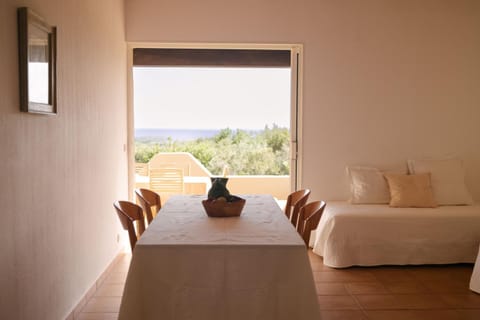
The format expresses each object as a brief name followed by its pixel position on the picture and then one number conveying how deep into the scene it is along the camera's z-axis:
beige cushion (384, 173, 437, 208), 4.81
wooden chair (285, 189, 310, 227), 3.58
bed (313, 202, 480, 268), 4.46
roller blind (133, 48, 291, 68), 6.48
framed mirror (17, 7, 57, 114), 2.26
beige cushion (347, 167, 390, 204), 4.98
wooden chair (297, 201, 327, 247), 2.88
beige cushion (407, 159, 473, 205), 4.97
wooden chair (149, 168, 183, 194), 6.75
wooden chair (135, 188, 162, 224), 3.65
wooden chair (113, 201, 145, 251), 3.00
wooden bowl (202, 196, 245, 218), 2.98
